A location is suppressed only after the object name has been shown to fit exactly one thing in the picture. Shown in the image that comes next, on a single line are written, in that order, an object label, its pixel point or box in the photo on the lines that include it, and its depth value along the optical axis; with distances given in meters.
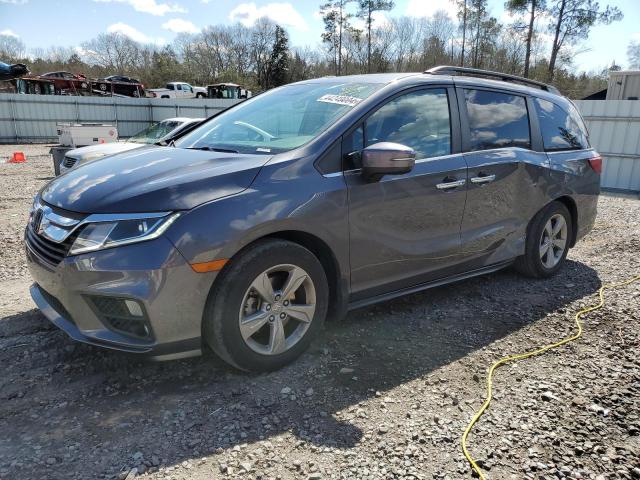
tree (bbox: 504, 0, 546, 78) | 33.38
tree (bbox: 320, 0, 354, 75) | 46.78
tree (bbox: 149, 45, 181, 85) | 59.41
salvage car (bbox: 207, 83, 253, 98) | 37.94
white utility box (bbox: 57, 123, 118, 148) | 13.60
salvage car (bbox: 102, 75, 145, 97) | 35.51
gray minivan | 2.54
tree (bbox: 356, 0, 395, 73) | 45.16
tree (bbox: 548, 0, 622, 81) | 31.30
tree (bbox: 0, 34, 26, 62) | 55.59
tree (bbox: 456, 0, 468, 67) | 45.06
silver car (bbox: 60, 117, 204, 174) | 9.07
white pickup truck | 40.52
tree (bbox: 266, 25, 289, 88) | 57.78
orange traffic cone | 15.94
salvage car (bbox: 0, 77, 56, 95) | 29.55
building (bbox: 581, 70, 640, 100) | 17.17
